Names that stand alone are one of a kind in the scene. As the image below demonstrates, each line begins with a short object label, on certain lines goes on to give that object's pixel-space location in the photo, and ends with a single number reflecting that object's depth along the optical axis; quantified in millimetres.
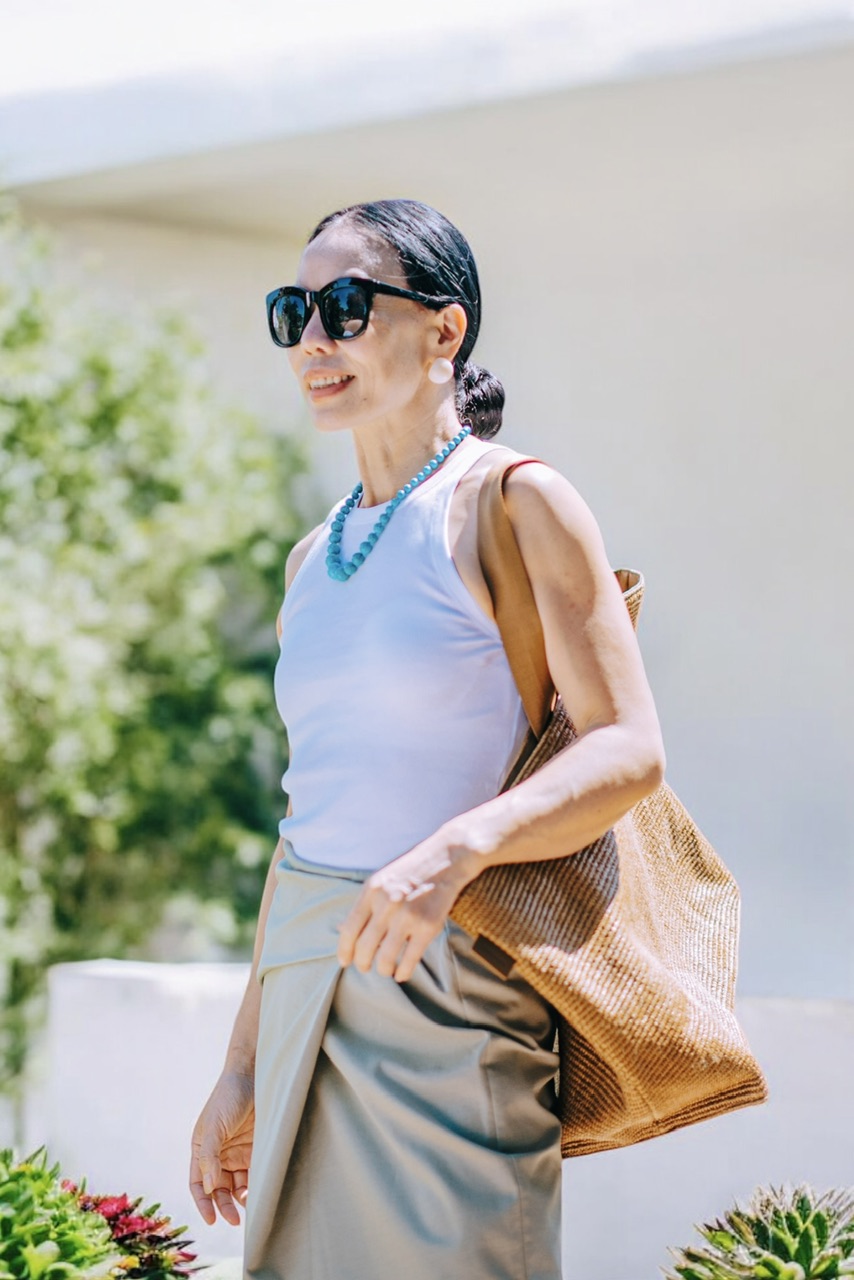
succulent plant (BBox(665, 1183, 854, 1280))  3140
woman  2874
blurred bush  7387
